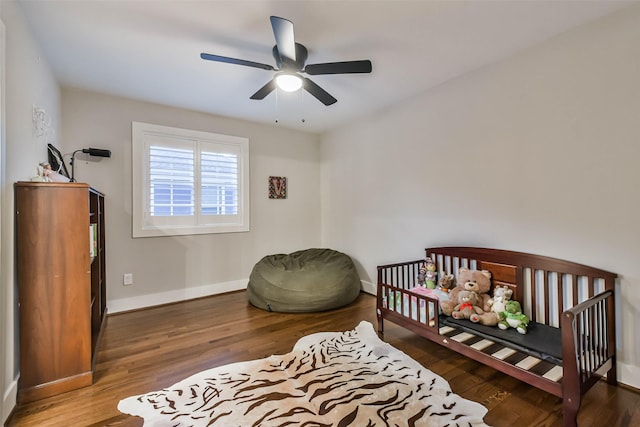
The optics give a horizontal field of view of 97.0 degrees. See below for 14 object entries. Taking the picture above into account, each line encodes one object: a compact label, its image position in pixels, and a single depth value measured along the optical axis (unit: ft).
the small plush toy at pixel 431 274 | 9.28
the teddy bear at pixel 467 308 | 7.43
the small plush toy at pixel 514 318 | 6.73
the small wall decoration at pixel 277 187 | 14.28
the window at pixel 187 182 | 11.07
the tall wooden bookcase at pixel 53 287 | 5.67
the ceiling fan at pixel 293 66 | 6.21
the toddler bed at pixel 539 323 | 5.05
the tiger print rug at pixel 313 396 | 5.14
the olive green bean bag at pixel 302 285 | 10.41
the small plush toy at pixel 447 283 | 8.86
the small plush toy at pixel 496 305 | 7.15
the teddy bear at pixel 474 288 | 7.88
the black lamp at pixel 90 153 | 9.84
